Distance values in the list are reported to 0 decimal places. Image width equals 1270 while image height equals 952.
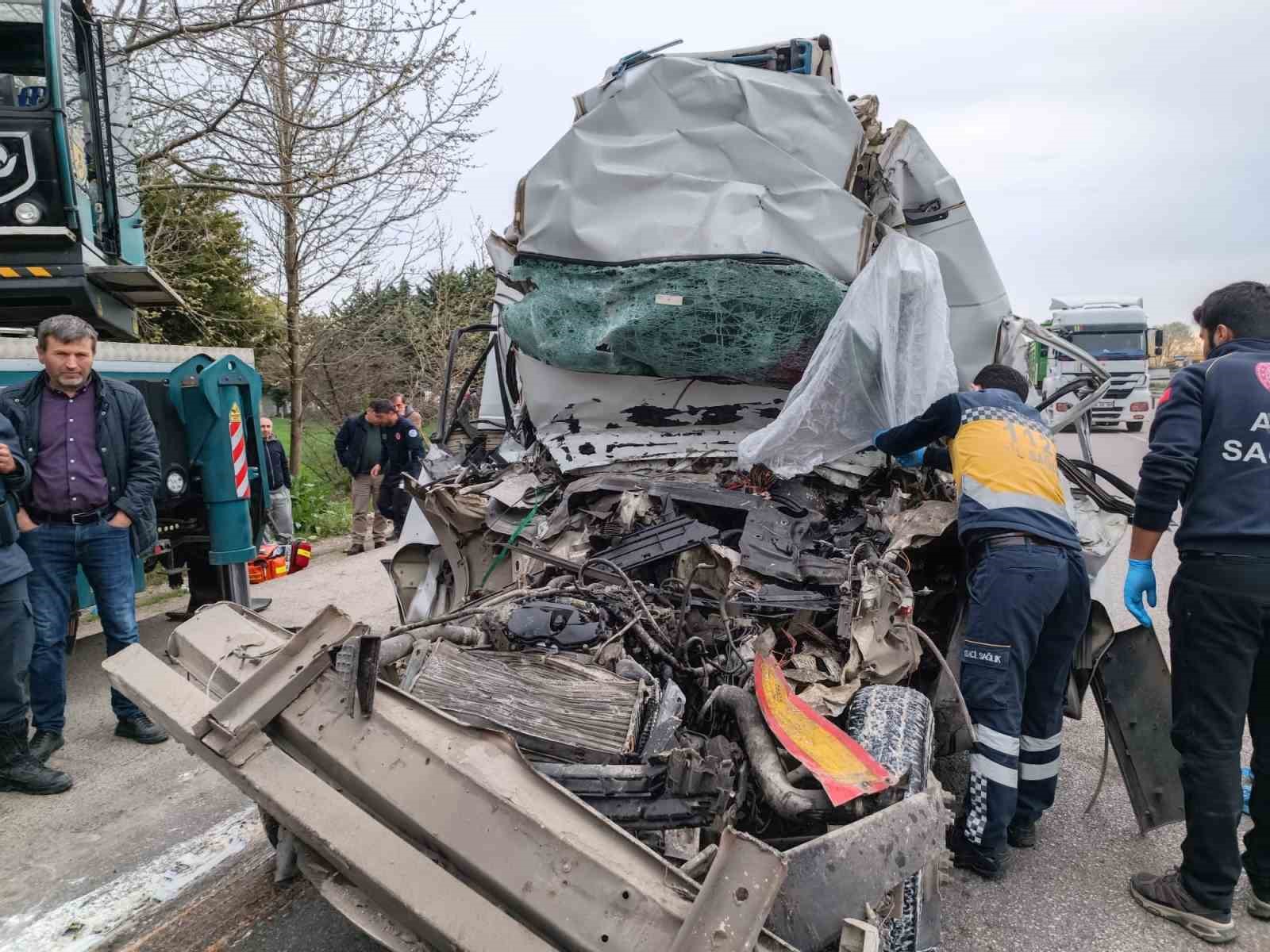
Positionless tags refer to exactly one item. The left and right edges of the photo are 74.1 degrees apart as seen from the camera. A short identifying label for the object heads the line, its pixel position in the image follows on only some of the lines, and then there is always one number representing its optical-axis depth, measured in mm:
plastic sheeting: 3475
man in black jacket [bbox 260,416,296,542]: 8312
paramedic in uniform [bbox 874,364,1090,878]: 2926
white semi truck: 20312
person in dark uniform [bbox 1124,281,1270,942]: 2680
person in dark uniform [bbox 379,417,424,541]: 8969
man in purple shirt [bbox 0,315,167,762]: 3707
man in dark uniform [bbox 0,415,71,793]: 3414
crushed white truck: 1754
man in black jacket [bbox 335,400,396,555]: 8914
